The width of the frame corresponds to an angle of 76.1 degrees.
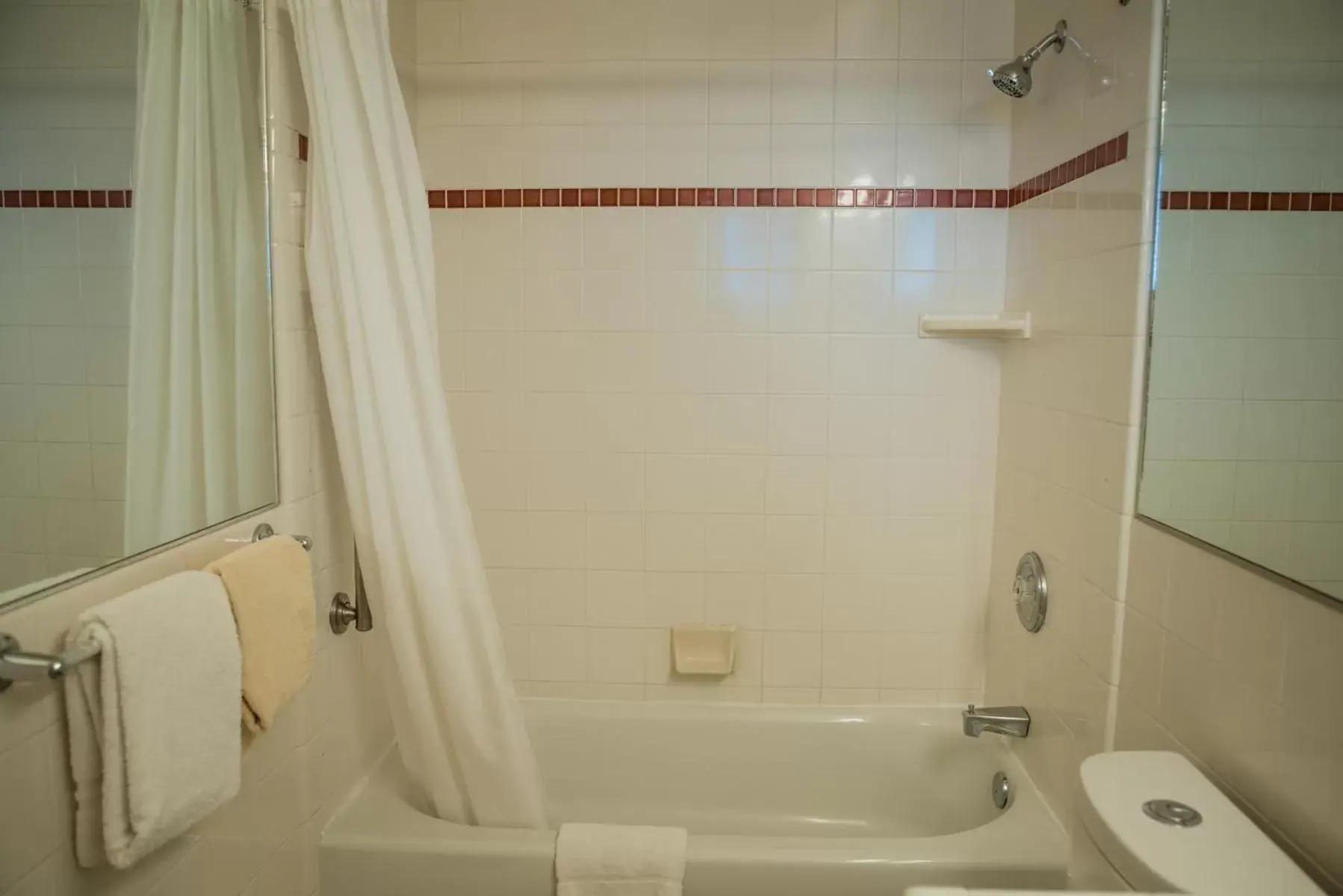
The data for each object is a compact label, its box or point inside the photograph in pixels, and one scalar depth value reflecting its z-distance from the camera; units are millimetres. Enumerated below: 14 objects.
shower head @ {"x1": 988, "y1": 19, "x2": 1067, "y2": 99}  1805
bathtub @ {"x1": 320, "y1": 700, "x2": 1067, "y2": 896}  2207
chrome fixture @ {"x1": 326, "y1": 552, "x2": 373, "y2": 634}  1798
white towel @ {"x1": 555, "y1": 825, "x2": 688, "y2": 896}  1662
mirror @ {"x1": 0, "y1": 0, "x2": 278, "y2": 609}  1192
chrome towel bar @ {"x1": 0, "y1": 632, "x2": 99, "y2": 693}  959
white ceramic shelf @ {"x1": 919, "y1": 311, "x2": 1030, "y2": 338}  2033
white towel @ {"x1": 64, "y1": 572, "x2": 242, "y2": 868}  1056
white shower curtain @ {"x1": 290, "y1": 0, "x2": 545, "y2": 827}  1590
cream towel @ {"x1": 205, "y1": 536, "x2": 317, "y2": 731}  1270
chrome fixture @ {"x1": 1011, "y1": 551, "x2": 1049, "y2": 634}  1916
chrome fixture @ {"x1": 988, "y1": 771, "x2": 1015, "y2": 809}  1976
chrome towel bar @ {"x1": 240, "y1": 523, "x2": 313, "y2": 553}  1511
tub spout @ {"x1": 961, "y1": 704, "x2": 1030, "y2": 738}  1970
